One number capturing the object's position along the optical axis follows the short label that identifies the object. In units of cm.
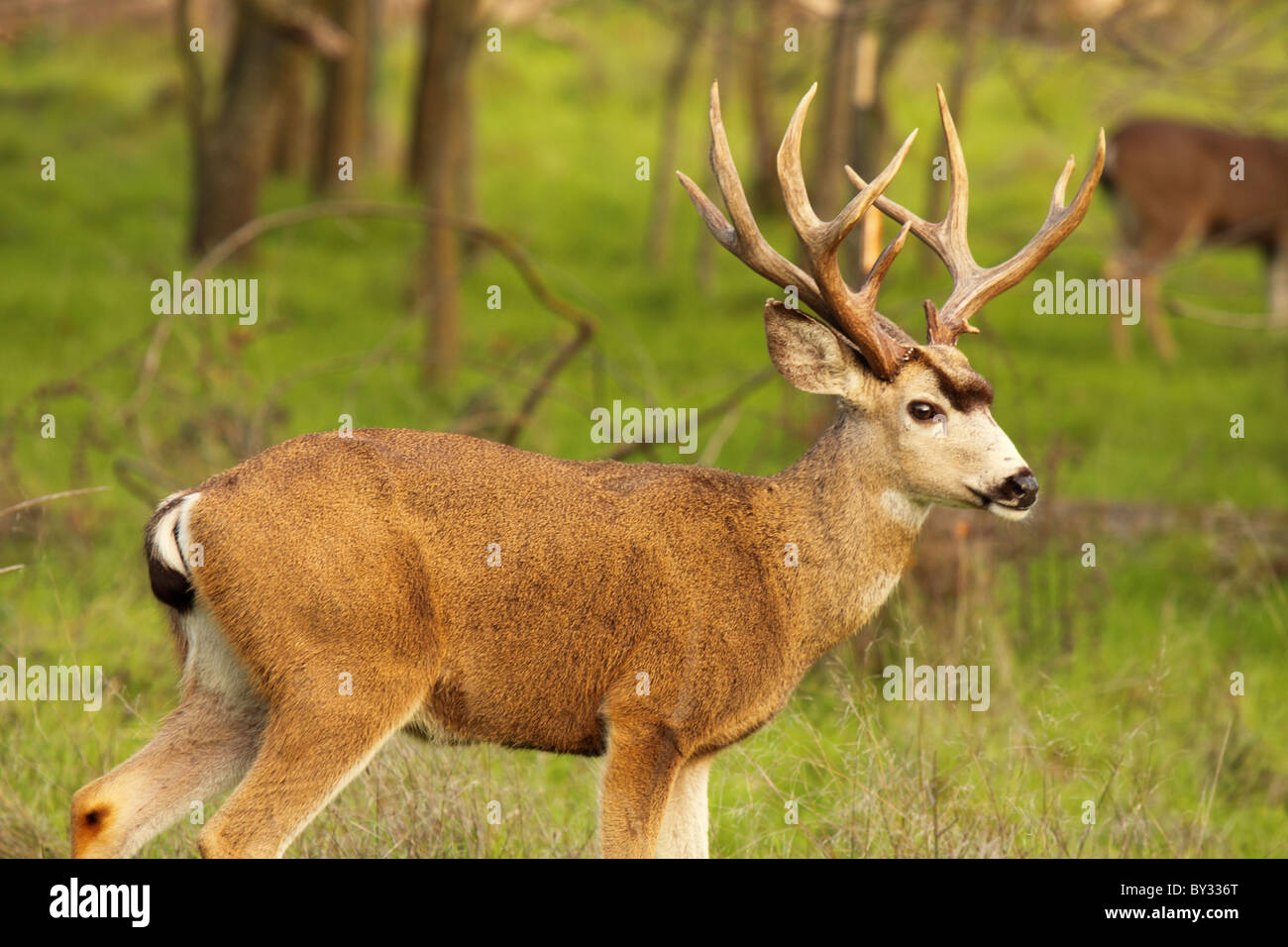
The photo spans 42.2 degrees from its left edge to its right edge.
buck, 410
